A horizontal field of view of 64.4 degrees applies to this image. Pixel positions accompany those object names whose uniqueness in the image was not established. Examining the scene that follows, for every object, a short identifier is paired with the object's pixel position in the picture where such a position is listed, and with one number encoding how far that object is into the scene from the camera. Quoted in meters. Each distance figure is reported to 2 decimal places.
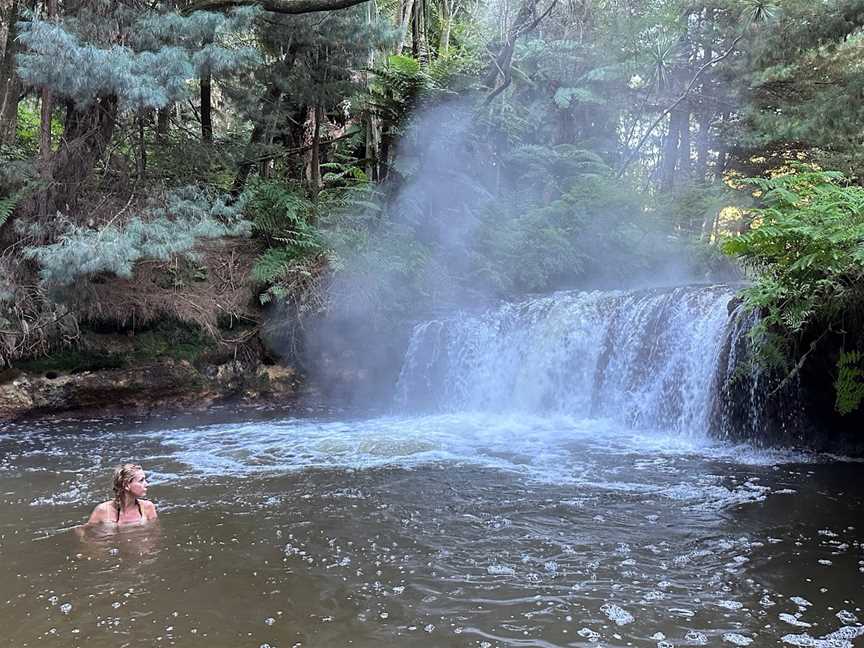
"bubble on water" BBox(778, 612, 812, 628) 3.77
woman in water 5.14
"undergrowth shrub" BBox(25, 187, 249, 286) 8.70
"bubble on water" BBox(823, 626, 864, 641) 3.63
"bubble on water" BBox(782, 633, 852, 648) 3.54
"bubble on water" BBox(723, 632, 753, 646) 3.57
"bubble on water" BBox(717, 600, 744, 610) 3.97
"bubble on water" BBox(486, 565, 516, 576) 4.49
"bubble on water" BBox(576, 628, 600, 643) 3.62
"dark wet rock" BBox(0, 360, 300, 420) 9.73
